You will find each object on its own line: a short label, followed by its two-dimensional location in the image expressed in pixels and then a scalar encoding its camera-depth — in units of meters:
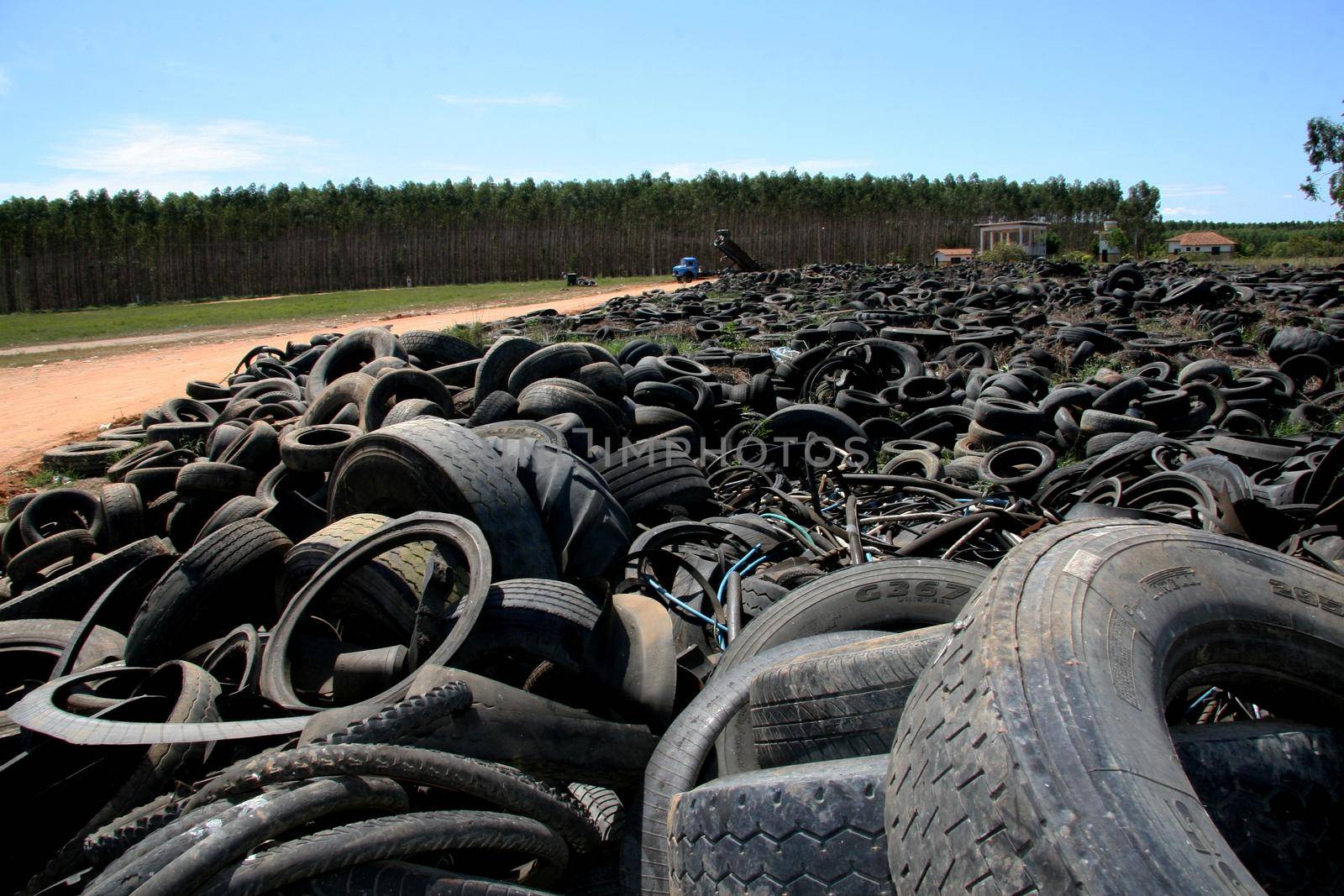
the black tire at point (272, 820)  1.91
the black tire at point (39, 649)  4.12
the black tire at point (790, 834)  1.88
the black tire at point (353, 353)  8.61
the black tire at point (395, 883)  2.08
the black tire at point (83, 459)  8.18
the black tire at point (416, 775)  2.22
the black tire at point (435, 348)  8.74
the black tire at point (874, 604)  3.12
